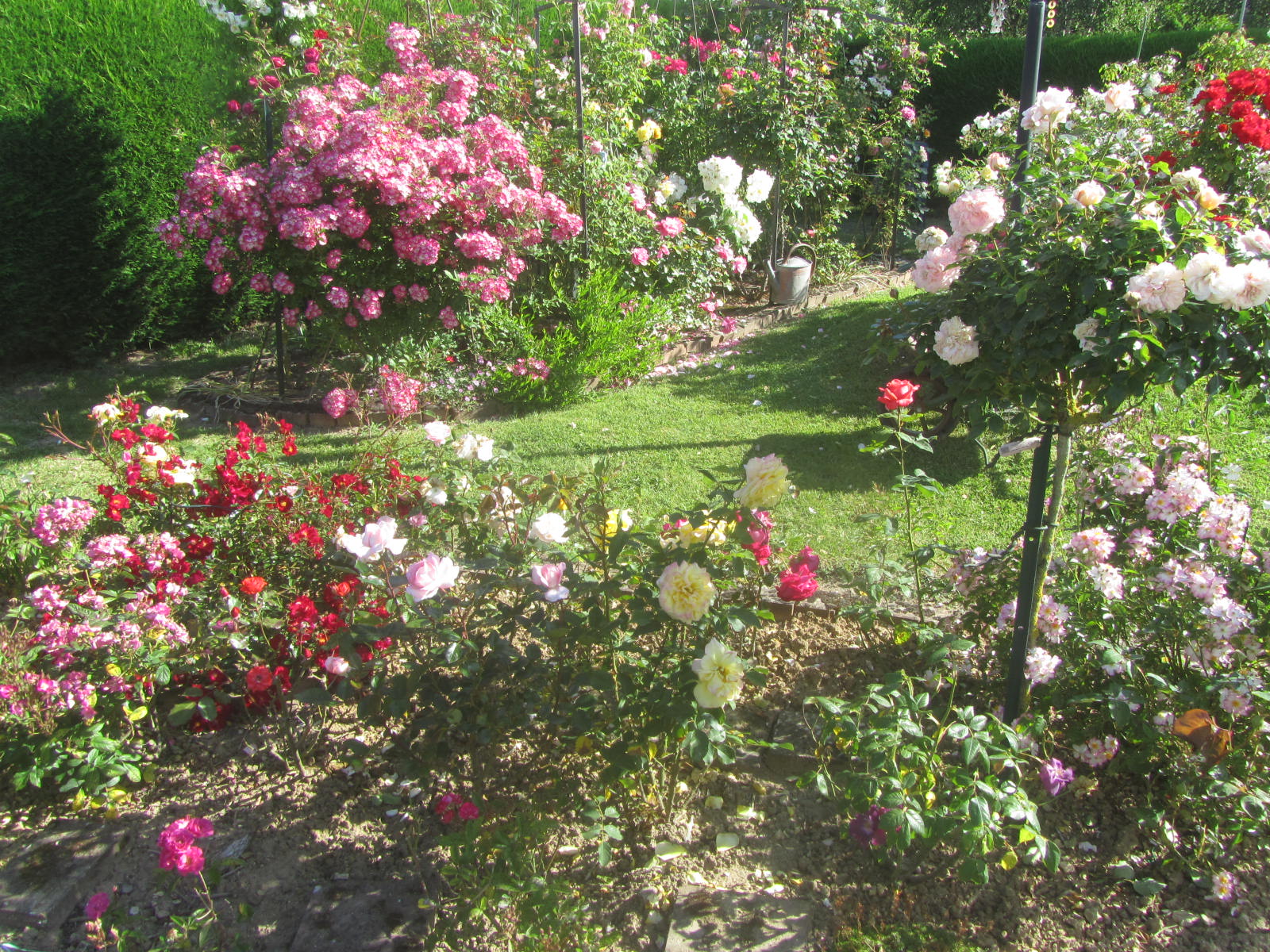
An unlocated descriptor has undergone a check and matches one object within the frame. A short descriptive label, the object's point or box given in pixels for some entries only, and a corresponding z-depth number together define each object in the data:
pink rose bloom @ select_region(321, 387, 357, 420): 4.41
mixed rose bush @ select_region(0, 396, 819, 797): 1.78
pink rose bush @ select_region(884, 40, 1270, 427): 1.60
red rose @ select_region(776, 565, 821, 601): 2.30
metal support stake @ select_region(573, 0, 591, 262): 5.38
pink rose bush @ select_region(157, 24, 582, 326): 4.40
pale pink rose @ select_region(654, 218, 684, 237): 5.99
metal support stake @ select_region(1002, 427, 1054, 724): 1.96
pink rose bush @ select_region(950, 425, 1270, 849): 1.85
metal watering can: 6.79
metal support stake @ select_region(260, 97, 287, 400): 4.91
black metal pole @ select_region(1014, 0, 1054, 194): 1.89
